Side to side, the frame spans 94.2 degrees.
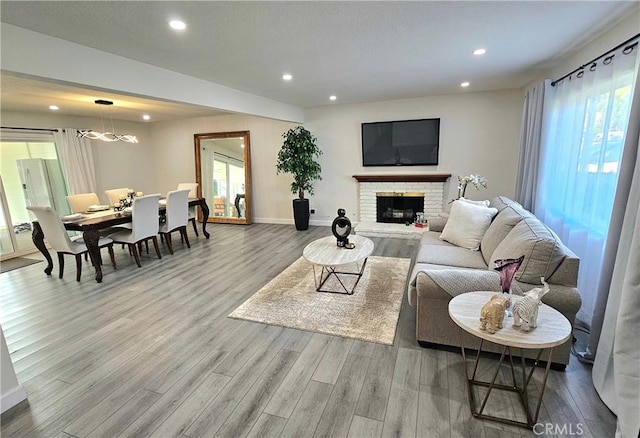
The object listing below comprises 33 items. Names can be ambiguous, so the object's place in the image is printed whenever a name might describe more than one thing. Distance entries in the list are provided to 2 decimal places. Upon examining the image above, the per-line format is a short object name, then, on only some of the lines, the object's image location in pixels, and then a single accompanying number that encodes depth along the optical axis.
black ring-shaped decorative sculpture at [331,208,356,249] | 3.32
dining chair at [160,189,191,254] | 4.71
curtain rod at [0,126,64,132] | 4.91
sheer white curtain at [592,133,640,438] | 1.49
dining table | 3.69
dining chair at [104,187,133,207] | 5.40
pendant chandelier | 4.39
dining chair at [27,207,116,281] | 3.58
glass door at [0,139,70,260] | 4.95
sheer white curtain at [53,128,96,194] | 5.62
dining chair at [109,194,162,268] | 4.05
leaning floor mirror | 6.76
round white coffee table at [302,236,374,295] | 2.95
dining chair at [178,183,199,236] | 5.96
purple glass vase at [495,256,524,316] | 1.58
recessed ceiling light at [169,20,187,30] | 2.13
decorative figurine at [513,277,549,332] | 1.45
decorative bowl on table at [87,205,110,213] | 4.65
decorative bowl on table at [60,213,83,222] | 3.90
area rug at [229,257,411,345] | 2.54
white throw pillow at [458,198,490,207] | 3.48
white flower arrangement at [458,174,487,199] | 4.17
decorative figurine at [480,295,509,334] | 1.47
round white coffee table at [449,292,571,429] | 1.41
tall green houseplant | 5.73
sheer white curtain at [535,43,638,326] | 2.27
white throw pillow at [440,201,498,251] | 3.09
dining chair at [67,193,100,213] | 4.86
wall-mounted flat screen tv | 5.37
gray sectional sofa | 1.92
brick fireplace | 5.38
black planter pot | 6.04
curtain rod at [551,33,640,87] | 2.06
